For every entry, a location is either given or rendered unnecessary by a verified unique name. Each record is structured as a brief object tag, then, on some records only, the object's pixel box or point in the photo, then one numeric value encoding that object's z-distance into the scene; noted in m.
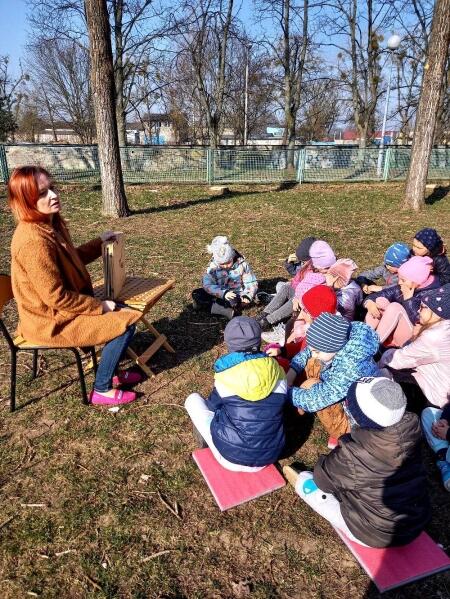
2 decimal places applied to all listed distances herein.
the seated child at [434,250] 4.28
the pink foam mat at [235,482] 2.65
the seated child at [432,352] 3.12
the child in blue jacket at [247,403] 2.57
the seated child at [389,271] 4.39
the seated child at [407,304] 3.82
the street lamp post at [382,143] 14.93
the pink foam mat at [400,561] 2.18
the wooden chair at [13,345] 3.10
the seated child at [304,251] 4.79
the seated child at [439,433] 2.87
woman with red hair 2.86
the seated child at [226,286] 5.09
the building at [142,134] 34.48
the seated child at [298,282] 4.33
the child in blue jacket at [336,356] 2.71
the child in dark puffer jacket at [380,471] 2.10
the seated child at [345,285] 4.21
